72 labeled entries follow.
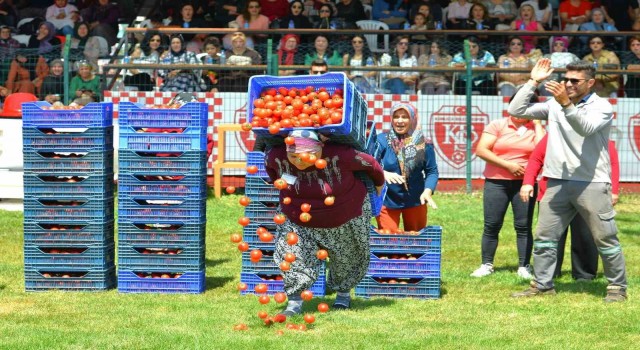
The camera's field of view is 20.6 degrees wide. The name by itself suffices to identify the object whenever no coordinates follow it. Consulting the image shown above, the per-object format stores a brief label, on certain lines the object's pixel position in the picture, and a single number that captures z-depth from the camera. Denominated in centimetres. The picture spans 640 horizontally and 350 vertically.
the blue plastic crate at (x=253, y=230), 1536
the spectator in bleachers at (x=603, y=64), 2794
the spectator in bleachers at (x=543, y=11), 3346
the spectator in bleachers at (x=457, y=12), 3306
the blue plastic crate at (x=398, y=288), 1531
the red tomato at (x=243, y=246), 1346
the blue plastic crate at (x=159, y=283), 1546
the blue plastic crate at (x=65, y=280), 1560
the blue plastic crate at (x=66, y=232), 1549
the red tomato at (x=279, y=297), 1307
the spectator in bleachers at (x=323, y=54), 2915
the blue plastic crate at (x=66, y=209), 1548
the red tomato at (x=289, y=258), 1320
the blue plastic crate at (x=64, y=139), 1534
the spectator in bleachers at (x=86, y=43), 3143
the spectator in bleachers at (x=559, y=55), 2844
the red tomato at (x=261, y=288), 1317
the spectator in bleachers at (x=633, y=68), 2770
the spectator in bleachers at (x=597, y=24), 3279
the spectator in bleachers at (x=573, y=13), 3331
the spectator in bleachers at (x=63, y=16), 3484
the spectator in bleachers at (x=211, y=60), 2797
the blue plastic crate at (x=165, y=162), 1526
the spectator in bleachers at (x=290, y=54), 2930
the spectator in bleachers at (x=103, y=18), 3425
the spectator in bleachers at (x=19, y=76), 2901
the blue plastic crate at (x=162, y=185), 1529
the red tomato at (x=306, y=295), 1314
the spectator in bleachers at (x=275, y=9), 3351
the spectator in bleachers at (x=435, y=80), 2807
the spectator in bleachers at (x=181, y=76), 2797
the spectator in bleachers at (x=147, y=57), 2821
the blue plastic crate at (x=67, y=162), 1542
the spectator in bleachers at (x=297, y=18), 3254
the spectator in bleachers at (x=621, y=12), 3378
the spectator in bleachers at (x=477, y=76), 2792
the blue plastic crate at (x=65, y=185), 1546
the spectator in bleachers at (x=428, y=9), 3264
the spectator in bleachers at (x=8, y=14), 3571
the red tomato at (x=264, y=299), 1332
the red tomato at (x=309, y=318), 1295
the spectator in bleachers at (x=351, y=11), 3343
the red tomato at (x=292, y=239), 1304
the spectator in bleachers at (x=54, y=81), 2826
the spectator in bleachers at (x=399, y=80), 2814
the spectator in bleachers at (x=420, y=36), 2955
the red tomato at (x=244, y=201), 1339
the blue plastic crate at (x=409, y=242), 1523
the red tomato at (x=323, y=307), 1354
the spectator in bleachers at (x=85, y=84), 2802
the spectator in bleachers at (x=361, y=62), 2792
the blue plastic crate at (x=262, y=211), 1534
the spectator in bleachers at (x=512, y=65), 2814
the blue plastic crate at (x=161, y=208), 1531
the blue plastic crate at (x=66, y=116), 1528
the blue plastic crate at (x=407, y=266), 1528
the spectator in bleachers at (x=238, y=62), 2784
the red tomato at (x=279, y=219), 1327
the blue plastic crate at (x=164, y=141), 1522
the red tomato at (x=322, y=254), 1330
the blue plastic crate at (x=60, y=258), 1555
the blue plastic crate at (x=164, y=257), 1539
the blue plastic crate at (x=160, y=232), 1534
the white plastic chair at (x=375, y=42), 3042
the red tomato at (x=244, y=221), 1379
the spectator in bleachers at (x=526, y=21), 3259
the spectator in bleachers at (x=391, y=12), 3375
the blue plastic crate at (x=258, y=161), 1516
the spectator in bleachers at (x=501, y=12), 3278
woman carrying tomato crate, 1327
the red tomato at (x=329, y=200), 1307
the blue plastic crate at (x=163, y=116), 1517
